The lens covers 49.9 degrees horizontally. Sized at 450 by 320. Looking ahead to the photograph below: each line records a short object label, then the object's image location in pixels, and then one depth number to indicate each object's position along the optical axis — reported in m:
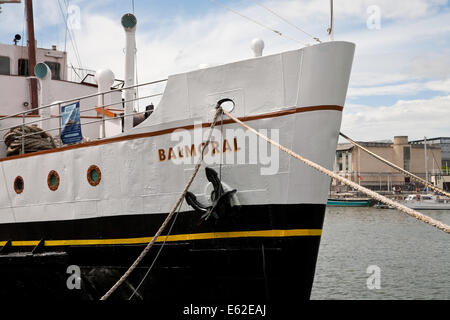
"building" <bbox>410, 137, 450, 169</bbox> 92.20
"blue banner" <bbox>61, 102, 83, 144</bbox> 7.76
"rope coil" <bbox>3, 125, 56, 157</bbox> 8.72
